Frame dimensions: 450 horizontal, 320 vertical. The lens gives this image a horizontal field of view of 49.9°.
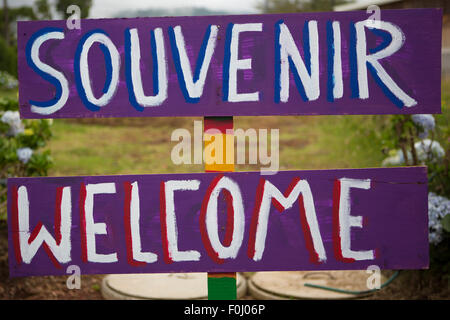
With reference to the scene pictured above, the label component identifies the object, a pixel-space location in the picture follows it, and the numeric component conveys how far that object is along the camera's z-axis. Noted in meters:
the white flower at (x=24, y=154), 2.74
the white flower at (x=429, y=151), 2.64
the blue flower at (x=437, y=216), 2.32
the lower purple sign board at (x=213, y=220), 1.51
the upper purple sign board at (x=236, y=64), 1.49
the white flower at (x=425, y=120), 2.58
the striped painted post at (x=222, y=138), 1.54
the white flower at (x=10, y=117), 2.75
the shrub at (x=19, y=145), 2.75
